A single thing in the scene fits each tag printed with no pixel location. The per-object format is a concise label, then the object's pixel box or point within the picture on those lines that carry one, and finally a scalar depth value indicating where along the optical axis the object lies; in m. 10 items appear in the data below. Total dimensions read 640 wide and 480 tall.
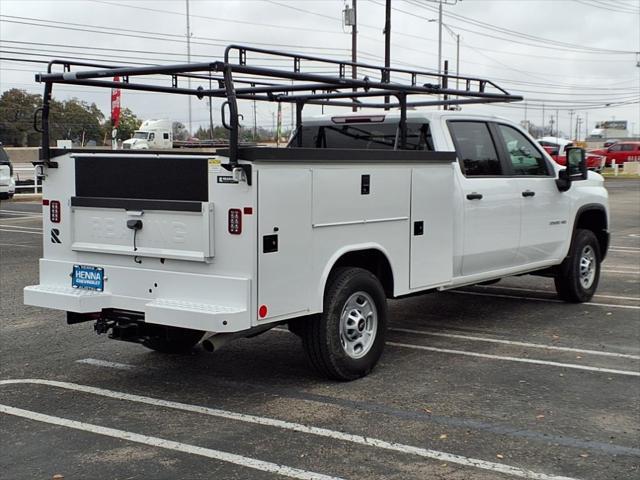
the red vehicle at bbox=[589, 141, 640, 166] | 58.50
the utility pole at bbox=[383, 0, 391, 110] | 32.50
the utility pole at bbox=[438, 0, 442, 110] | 68.00
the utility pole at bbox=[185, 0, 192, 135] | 54.45
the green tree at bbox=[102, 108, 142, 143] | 41.29
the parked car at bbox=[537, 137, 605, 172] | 46.19
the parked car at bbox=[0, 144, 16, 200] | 24.61
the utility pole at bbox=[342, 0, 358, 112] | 36.84
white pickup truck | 5.41
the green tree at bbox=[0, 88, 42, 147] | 49.75
